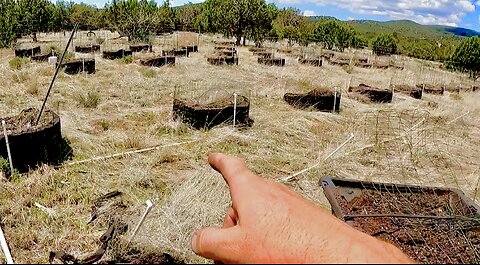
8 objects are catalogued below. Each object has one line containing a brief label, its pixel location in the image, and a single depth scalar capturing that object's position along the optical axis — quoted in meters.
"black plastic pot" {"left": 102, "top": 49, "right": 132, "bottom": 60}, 13.09
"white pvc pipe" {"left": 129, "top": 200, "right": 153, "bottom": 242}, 2.12
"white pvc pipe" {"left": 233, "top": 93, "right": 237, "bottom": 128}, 5.90
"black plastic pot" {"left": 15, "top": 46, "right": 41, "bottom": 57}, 12.23
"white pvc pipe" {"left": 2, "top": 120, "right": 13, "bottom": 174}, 3.87
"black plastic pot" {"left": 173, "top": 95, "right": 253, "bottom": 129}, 5.86
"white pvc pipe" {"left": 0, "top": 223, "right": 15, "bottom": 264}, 2.29
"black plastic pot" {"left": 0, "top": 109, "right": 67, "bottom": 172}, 4.00
